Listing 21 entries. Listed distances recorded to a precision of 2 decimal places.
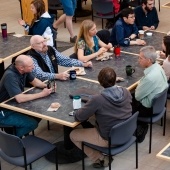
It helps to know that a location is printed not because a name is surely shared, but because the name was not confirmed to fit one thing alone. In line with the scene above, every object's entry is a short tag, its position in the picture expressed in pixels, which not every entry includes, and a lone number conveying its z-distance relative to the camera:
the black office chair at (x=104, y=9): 10.44
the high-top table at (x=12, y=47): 7.33
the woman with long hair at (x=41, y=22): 8.30
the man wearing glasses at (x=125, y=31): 7.89
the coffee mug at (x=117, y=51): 7.32
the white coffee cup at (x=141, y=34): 8.09
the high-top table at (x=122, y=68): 6.44
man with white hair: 6.20
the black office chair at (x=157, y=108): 6.18
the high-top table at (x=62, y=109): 5.61
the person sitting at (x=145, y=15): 9.23
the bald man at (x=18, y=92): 6.02
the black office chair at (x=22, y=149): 5.20
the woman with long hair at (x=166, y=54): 6.80
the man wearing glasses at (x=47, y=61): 6.65
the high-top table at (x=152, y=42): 7.69
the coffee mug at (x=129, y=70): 6.58
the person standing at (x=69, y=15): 10.12
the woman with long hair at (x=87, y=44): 7.21
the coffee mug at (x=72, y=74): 6.53
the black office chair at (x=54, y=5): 11.29
